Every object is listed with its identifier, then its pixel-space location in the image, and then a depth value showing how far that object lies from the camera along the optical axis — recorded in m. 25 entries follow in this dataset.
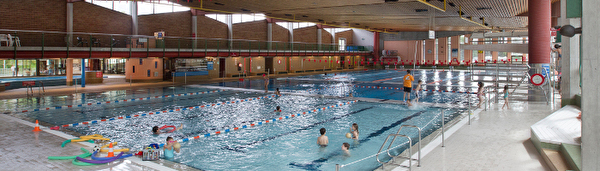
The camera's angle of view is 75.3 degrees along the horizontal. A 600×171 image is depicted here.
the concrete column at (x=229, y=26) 36.09
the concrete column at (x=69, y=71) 23.83
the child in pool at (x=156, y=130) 10.09
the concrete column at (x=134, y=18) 28.12
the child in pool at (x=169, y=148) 7.72
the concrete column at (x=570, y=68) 12.00
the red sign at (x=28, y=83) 19.42
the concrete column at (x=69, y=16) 24.12
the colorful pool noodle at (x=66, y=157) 7.39
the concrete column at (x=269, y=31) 40.38
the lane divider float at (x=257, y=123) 9.68
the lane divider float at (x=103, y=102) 14.33
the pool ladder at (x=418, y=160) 6.58
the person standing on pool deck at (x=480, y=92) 13.83
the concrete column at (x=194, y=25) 32.66
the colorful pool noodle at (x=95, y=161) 7.17
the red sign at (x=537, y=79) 13.84
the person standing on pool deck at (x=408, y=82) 15.61
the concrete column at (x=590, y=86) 4.07
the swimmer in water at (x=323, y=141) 8.71
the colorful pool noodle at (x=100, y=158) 7.22
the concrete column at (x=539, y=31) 16.53
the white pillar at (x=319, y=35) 48.69
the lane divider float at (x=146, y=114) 11.19
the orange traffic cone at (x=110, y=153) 7.41
